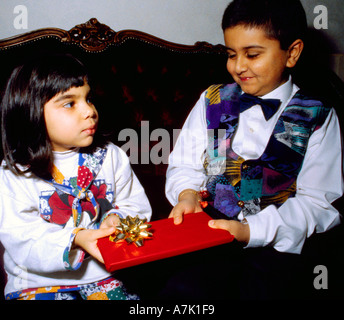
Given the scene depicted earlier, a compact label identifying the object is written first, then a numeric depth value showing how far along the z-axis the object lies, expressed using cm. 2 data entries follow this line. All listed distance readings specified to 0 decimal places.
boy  81
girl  74
